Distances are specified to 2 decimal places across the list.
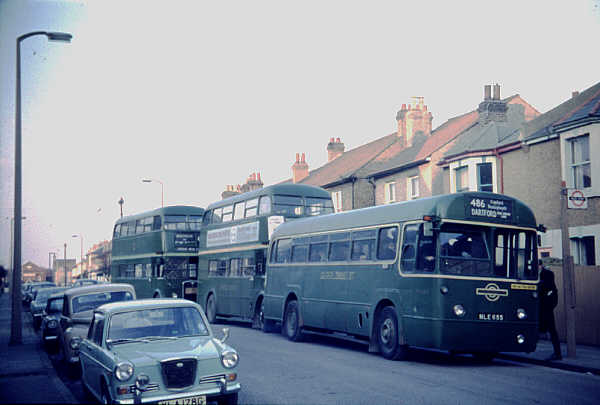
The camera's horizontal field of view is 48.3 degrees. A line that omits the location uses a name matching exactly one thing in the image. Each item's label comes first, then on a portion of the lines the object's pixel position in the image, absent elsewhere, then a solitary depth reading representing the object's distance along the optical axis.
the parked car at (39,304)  24.28
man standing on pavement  13.70
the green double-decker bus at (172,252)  30.72
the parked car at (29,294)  46.07
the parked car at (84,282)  43.66
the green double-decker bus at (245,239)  22.50
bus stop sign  13.53
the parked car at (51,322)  16.44
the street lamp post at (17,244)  17.58
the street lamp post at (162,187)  48.12
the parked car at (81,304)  13.09
